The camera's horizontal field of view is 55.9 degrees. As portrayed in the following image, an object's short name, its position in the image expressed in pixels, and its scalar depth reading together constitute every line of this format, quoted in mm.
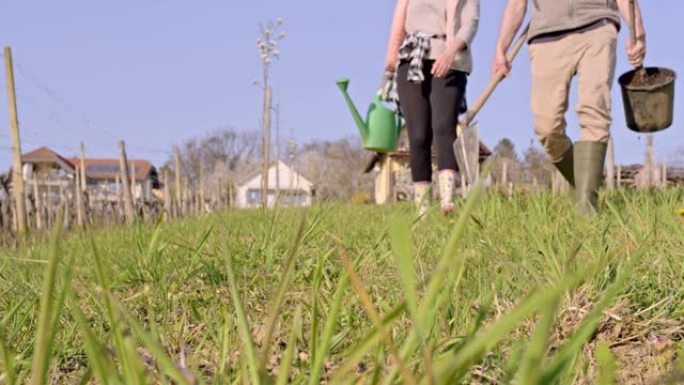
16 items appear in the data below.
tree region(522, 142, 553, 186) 35138
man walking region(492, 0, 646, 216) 3332
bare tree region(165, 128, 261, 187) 70812
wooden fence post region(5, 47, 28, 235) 10906
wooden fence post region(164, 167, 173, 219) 17641
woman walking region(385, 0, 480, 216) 4020
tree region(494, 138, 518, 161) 63841
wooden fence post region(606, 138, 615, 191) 14526
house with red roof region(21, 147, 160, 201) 54688
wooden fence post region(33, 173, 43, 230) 13930
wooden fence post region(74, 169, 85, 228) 13211
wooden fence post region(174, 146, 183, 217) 20906
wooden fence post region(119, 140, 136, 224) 11742
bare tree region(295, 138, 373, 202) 50625
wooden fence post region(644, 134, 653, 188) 21281
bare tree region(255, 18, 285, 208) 7355
